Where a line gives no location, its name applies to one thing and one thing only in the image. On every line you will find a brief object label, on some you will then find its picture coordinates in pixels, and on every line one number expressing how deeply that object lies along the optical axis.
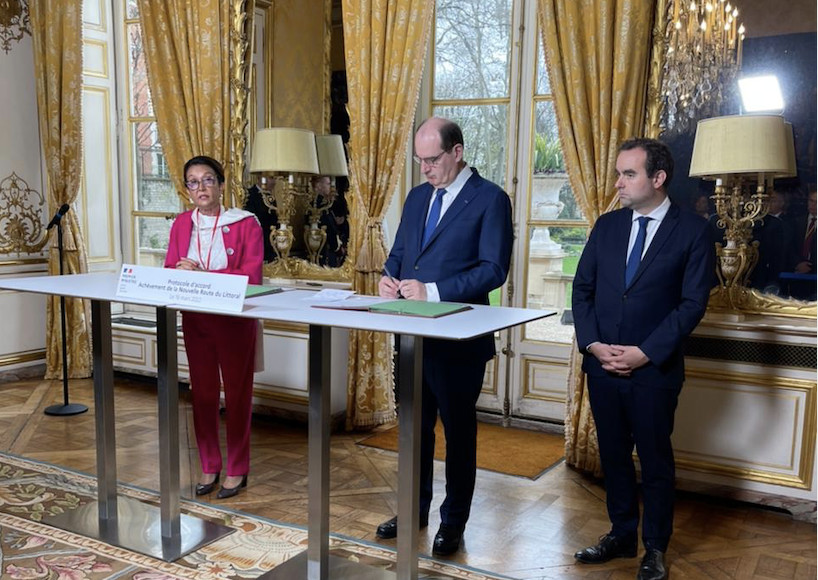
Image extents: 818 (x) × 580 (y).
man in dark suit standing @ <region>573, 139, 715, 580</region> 2.56
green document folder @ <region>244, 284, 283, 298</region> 2.68
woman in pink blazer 3.28
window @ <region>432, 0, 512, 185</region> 4.47
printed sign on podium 2.29
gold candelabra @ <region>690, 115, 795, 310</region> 3.09
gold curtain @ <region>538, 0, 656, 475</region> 3.49
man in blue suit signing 2.71
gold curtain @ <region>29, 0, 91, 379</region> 5.26
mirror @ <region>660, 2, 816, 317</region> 3.34
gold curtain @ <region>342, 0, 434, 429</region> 4.06
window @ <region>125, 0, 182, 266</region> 5.53
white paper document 2.49
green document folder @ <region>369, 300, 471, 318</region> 2.20
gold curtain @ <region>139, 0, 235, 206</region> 4.64
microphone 4.39
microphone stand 4.62
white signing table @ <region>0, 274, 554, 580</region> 2.18
